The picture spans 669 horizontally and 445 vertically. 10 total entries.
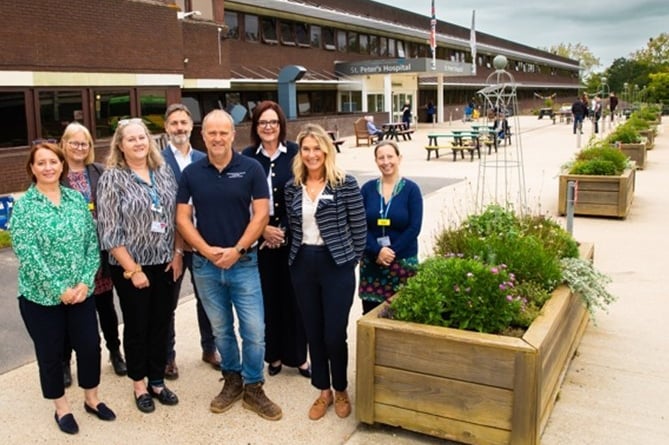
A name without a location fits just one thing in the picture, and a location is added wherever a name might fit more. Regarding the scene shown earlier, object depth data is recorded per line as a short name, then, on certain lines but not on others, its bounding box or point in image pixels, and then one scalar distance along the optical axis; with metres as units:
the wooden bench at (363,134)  26.91
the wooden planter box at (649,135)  23.34
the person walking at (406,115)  34.44
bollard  7.41
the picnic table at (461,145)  20.58
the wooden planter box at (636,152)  17.41
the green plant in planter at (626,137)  17.81
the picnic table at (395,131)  29.42
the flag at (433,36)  40.56
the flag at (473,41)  45.23
